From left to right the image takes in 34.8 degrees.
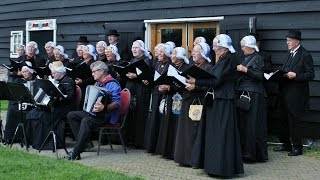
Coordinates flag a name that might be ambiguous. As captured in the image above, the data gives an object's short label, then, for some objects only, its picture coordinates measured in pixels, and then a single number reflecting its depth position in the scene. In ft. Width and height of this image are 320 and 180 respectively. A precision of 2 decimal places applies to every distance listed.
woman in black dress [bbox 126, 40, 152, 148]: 28.45
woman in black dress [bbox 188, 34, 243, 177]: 21.07
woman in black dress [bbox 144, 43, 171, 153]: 26.35
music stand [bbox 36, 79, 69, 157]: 26.13
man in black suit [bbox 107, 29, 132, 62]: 33.30
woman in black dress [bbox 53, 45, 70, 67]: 32.37
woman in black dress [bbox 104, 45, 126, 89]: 29.30
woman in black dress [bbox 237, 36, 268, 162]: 24.85
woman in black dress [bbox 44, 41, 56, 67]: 34.01
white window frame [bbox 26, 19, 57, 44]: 45.27
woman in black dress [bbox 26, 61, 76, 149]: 27.53
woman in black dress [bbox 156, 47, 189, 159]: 25.14
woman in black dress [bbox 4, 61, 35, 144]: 29.58
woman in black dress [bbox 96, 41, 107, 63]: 31.07
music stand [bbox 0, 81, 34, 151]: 26.99
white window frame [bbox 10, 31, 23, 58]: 50.10
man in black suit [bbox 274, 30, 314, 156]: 25.93
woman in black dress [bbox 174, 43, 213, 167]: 22.39
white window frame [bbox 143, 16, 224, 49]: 33.19
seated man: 25.34
